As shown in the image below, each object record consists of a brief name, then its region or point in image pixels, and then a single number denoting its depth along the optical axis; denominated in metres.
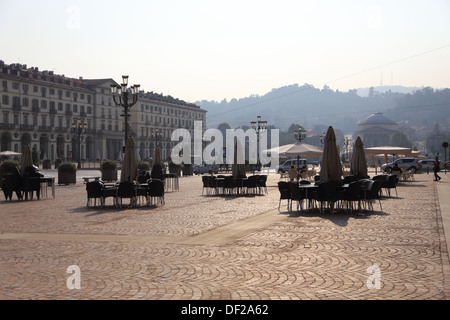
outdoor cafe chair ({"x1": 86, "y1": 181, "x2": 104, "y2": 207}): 16.22
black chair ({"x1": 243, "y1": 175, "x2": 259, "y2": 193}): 21.17
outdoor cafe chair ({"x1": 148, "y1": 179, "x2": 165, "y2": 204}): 16.69
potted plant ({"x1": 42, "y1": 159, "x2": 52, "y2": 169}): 62.23
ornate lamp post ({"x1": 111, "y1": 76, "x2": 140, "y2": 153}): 25.83
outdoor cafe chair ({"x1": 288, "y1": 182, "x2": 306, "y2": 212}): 14.77
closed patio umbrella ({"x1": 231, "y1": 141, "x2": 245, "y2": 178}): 21.81
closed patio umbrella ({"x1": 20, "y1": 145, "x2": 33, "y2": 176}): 19.94
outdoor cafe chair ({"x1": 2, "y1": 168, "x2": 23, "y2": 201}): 19.28
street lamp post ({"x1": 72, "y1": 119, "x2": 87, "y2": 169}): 89.12
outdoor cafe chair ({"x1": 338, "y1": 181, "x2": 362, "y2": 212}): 14.23
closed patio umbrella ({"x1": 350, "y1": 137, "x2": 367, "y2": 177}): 19.36
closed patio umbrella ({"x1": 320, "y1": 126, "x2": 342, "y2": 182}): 15.24
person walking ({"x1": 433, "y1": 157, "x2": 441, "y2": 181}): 34.51
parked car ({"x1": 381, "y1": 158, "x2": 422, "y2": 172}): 53.45
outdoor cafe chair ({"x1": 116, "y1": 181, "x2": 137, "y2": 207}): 16.11
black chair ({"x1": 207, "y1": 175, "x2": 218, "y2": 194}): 21.59
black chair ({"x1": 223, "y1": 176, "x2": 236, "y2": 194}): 21.30
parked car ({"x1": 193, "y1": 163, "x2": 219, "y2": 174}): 52.92
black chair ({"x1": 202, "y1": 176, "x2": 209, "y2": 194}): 21.78
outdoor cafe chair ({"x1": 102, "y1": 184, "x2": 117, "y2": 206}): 16.42
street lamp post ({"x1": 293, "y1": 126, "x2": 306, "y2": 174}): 41.59
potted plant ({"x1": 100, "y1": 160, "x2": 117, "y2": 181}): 32.22
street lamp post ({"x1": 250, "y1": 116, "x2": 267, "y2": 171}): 46.73
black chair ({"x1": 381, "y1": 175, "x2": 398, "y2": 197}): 19.23
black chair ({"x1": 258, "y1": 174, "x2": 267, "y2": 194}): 21.56
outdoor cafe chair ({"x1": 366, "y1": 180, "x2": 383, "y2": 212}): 15.56
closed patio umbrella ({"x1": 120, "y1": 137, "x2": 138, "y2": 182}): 17.42
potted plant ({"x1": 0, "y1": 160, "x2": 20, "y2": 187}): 24.53
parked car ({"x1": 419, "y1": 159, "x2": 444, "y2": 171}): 57.03
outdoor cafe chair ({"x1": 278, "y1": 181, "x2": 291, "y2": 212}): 15.46
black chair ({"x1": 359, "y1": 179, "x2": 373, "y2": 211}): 15.25
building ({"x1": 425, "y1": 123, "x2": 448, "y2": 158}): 173.12
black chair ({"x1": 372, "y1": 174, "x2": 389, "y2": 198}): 19.16
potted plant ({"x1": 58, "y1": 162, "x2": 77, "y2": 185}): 30.09
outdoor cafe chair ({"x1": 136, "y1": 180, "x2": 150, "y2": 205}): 16.81
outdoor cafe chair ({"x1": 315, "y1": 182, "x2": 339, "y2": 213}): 14.37
